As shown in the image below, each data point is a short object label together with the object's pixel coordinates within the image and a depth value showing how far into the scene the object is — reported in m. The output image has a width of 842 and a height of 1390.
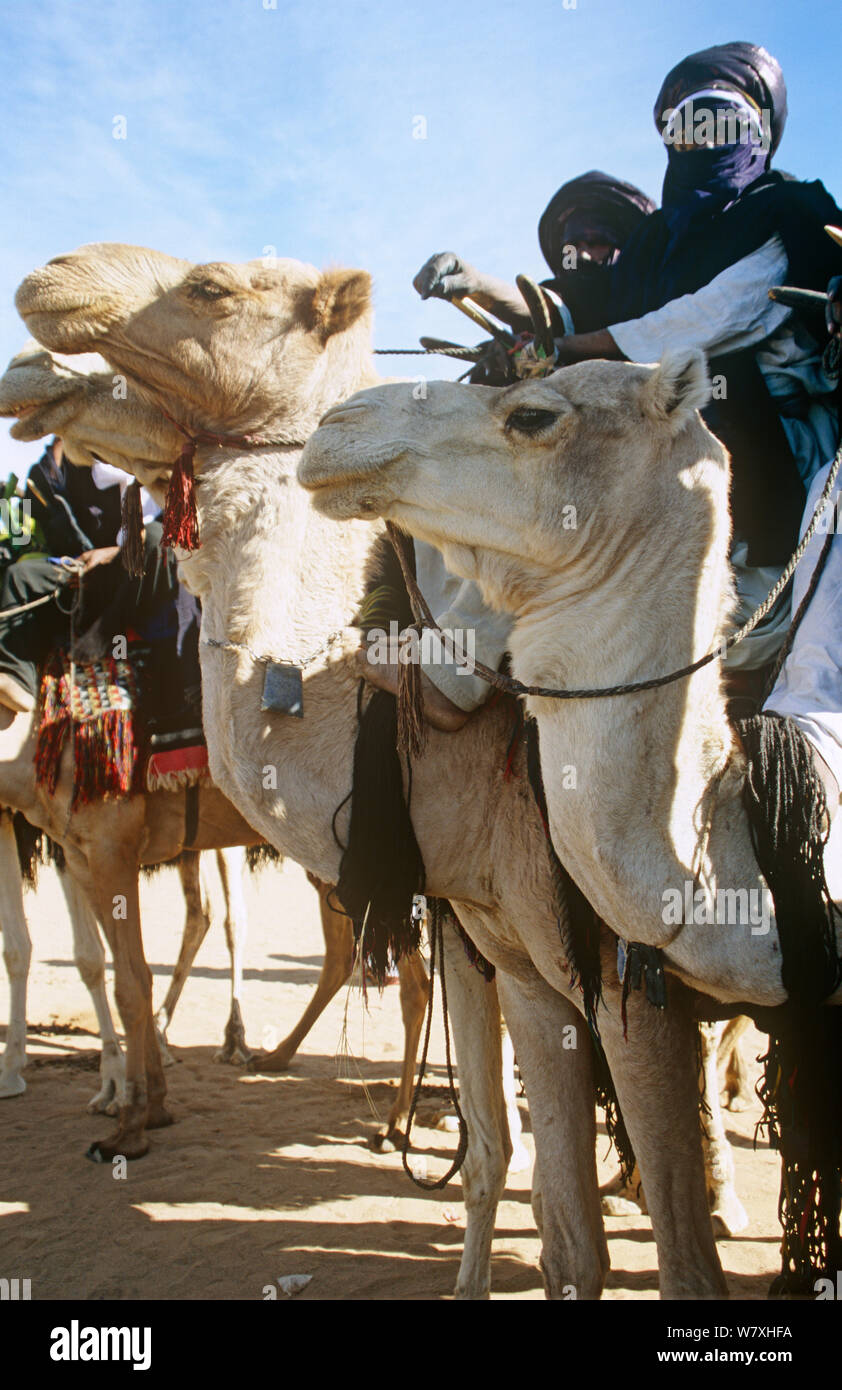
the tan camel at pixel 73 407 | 3.48
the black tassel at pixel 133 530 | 3.89
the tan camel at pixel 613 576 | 2.18
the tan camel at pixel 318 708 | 2.82
